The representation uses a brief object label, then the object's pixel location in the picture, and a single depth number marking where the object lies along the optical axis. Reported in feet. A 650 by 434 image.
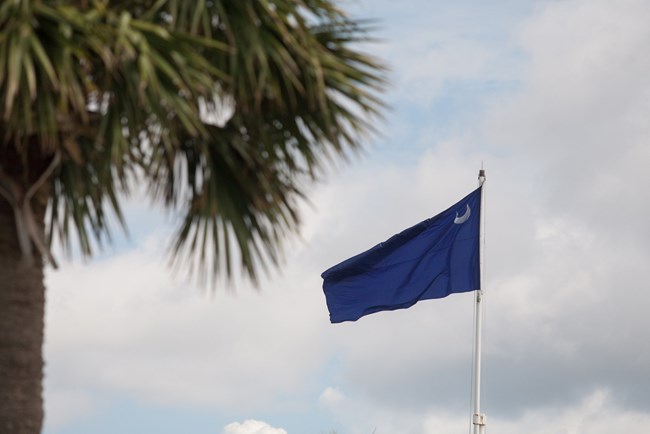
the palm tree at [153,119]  38.01
